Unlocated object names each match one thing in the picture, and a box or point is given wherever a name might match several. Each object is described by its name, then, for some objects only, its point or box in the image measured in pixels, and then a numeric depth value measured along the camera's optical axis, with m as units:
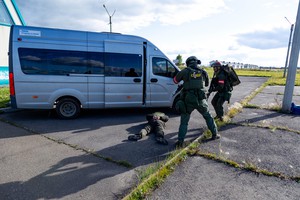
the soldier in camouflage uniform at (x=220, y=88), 5.43
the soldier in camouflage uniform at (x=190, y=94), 4.03
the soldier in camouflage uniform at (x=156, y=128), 4.39
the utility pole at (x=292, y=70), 6.23
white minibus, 5.35
